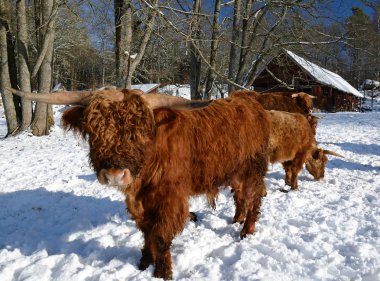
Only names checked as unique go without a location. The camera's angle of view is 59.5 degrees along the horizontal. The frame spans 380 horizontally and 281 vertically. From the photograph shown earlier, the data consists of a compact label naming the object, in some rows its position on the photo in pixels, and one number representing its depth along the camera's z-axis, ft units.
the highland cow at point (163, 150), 8.13
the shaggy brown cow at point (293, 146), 18.45
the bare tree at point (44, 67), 35.27
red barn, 98.78
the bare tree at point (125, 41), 22.25
